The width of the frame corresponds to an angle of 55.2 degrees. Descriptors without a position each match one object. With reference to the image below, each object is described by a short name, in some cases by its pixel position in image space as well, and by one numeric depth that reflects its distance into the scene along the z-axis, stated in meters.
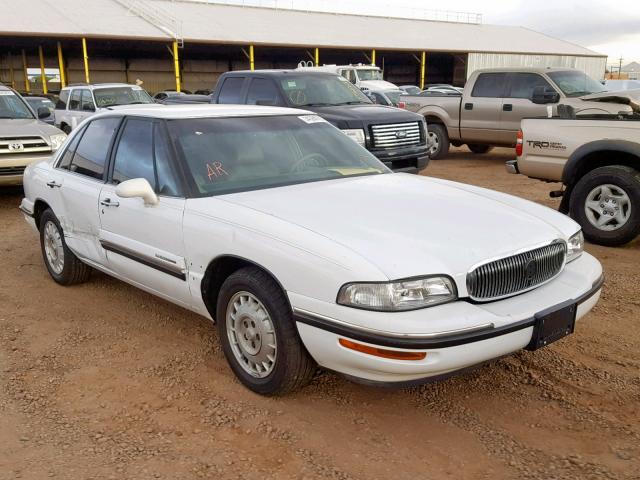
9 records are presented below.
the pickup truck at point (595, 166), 6.32
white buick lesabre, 2.84
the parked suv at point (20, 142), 8.84
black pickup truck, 9.18
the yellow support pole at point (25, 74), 33.75
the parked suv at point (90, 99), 14.08
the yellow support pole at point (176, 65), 28.15
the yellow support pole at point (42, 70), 31.98
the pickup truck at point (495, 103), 11.69
